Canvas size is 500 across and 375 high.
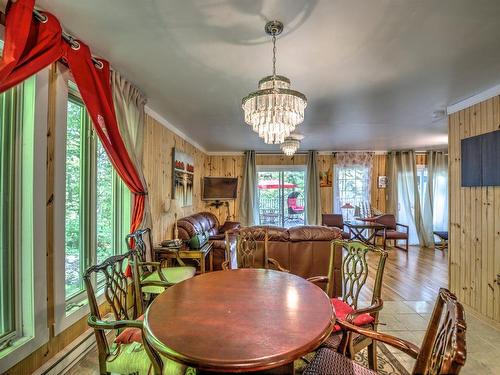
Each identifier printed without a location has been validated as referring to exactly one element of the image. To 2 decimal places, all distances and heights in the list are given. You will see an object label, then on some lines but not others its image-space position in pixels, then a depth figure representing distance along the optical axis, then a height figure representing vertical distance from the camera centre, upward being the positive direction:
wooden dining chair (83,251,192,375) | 1.24 -0.84
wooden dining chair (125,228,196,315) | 1.93 -0.72
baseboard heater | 1.62 -1.15
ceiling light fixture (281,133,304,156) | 4.13 +0.80
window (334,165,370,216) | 6.85 +0.15
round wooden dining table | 0.93 -0.61
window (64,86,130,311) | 2.01 -0.07
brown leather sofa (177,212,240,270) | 4.02 -0.69
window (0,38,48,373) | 1.51 -0.16
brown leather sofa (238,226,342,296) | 3.12 -0.75
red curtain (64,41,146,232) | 1.79 +0.70
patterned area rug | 1.93 -1.39
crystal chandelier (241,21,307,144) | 1.55 +0.53
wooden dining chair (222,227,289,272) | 2.63 -0.60
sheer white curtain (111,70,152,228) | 2.30 +0.75
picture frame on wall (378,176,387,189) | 6.88 +0.23
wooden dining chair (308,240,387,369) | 1.54 -0.76
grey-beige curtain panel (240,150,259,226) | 6.77 -0.09
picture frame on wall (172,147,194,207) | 4.27 +0.27
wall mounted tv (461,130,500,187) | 2.64 +0.34
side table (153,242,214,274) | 3.16 -0.82
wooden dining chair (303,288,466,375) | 0.70 -0.61
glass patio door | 7.04 -0.11
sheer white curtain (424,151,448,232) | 6.61 +0.08
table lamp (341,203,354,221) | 6.57 -0.43
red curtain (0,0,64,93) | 1.23 +0.81
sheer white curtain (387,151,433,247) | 6.59 -0.10
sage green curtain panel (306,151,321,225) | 6.64 -0.06
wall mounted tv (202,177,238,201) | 6.54 +0.09
